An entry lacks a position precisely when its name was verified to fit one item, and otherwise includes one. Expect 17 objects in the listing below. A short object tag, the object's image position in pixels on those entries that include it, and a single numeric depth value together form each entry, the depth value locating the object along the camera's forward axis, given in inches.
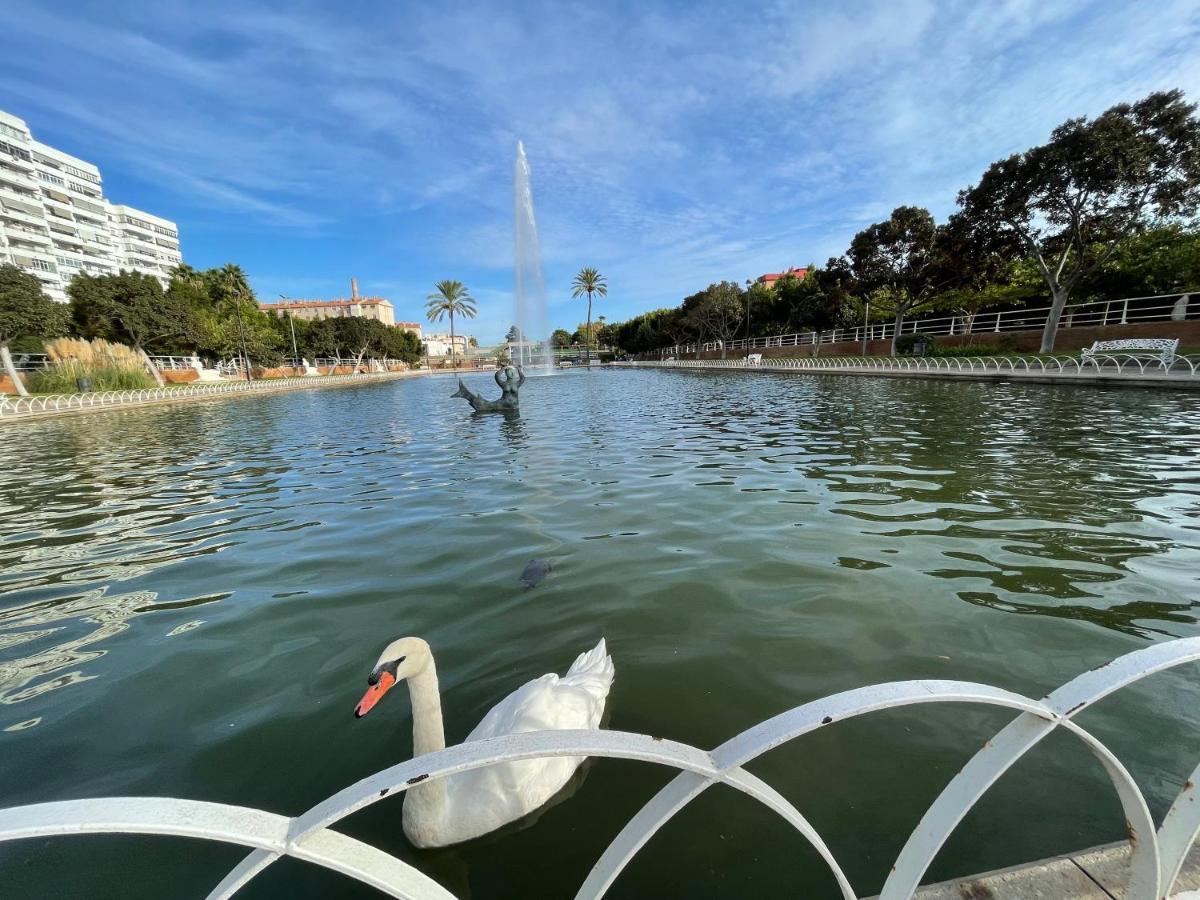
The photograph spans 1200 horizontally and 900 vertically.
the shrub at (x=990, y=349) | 1221.7
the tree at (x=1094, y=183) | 841.5
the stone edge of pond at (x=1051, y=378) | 653.9
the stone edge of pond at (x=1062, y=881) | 65.5
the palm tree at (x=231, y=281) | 2073.1
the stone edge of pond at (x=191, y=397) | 825.5
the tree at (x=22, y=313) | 898.7
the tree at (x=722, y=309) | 2372.0
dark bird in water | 190.9
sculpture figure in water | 668.7
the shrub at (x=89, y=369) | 1051.3
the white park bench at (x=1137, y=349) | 764.0
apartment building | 2445.9
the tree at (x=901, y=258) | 1414.9
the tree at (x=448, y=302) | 3609.7
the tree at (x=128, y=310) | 1237.7
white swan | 89.8
